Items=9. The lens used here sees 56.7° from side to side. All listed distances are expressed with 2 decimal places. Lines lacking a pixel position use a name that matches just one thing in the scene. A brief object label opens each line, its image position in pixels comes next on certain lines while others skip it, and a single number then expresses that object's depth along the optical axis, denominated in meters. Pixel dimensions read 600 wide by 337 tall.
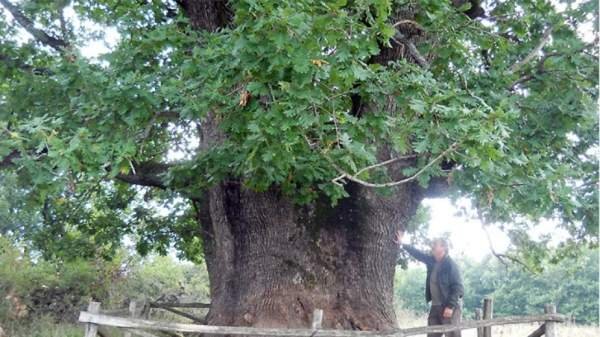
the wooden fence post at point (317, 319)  5.19
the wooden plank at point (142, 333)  5.32
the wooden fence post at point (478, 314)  9.18
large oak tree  3.78
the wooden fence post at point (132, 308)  8.14
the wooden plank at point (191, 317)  9.29
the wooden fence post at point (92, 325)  4.93
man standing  7.33
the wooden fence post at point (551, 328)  6.14
